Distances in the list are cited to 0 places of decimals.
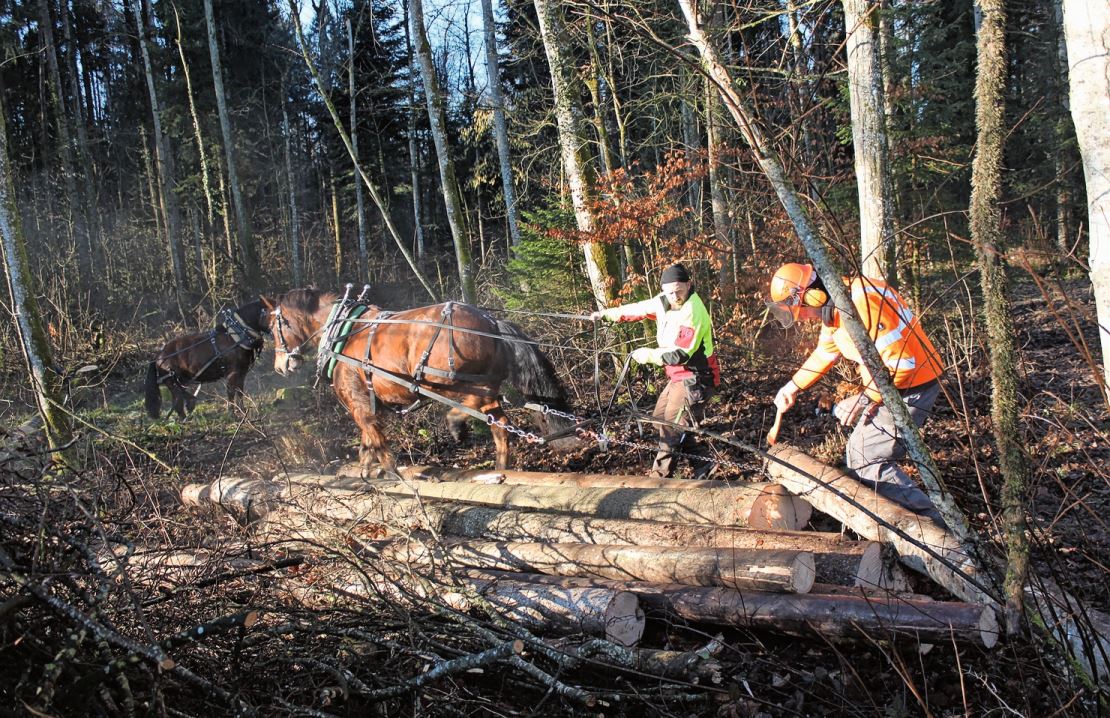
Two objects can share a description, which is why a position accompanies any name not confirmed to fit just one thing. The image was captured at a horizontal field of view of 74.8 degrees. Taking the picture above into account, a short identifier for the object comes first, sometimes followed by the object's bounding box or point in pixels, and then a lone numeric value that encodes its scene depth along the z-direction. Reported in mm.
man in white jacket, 6117
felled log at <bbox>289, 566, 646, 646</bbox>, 3711
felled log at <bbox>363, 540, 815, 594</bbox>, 3805
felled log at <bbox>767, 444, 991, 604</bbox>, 3531
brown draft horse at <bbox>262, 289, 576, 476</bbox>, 6914
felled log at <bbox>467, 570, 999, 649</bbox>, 3135
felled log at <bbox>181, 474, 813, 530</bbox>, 4750
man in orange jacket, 4516
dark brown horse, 9352
